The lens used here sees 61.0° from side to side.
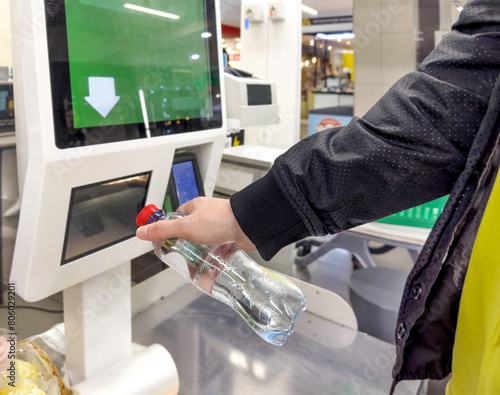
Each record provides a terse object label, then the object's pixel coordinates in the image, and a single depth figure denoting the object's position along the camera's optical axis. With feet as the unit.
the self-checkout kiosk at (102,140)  2.92
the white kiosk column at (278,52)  7.16
